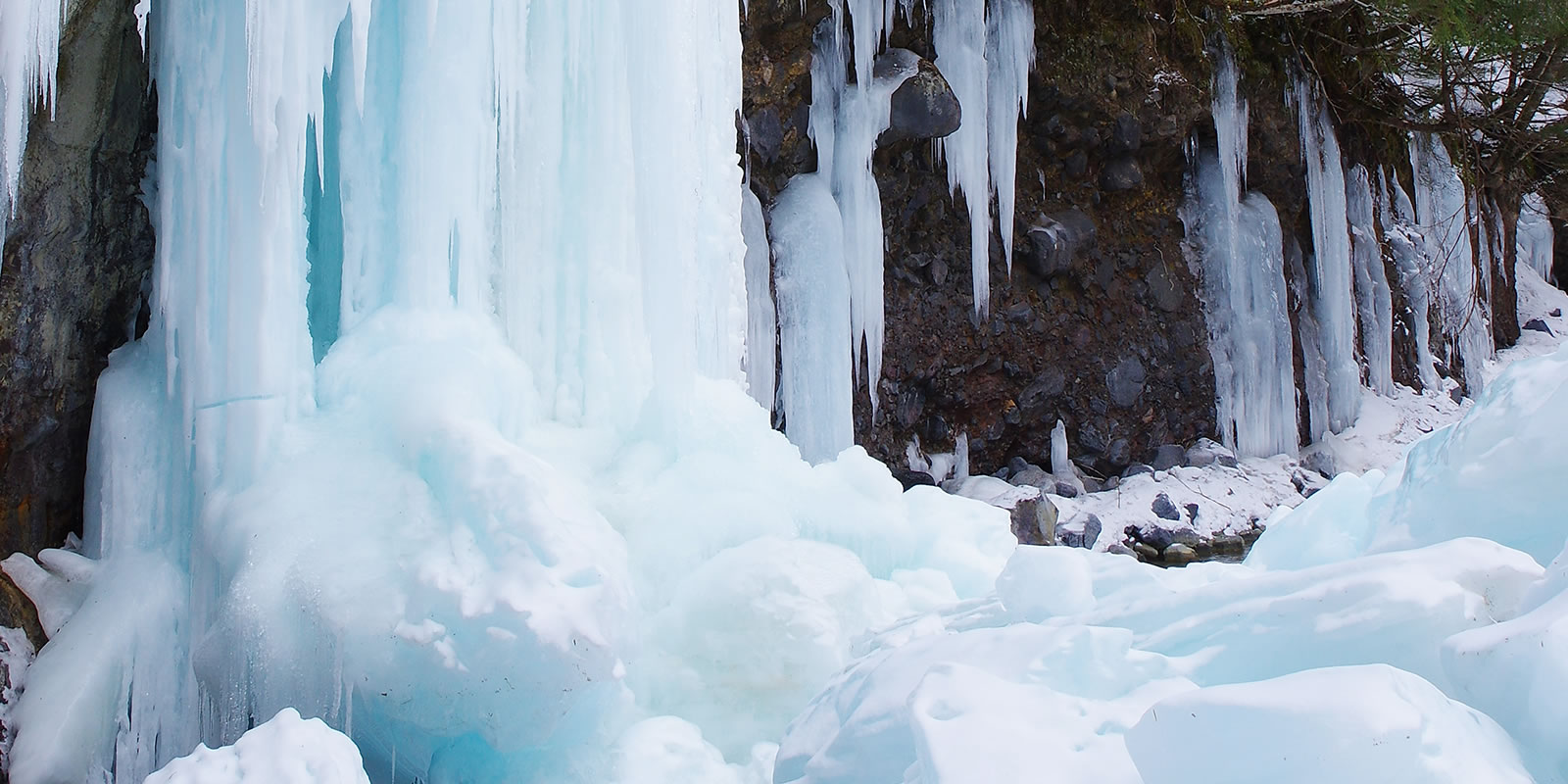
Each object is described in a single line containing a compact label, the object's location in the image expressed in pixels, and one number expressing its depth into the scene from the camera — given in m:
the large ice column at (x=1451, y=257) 12.55
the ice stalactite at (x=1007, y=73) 9.26
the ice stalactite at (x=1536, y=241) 15.77
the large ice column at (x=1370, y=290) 11.69
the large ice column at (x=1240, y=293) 10.58
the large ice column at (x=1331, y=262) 11.10
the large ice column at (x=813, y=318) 7.60
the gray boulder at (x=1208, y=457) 10.24
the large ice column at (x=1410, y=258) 12.28
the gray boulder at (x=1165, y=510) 9.41
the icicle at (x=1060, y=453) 10.12
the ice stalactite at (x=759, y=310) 7.73
